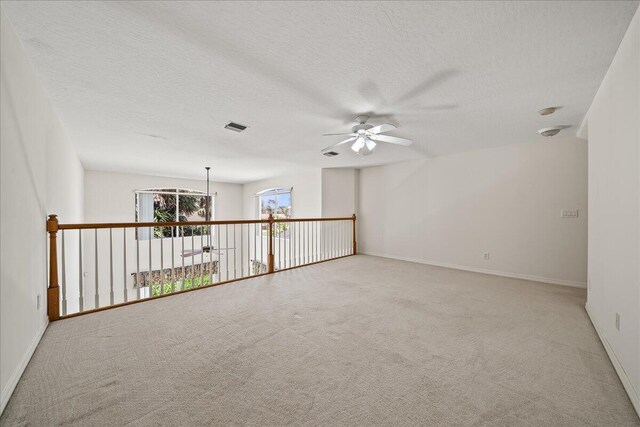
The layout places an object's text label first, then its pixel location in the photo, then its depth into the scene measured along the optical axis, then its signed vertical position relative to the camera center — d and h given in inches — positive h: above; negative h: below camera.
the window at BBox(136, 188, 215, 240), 280.7 +7.0
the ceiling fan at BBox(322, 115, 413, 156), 110.0 +35.5
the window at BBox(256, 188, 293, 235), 286.7 +10.3
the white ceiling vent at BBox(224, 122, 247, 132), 125.1 +43.9
